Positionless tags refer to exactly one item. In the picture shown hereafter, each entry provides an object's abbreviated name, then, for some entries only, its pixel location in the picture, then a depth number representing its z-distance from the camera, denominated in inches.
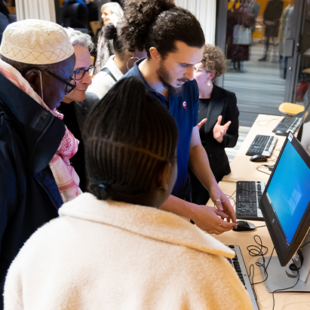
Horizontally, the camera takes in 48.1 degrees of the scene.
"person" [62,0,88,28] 227.6
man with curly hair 60.4
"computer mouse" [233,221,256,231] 59.8
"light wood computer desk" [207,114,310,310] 43.7
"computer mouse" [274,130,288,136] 114.5
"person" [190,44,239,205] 95.0
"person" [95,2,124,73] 156.1
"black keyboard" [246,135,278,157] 97.7
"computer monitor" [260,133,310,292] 41.1
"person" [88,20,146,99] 82.9
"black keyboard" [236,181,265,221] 64.0
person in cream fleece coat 22.3
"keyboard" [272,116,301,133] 117.6
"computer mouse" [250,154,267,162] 92.4
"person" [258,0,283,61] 192.7
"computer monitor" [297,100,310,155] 60.9
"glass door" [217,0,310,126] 191.8
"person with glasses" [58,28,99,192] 63.2
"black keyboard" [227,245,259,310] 44.3
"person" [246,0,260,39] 199.0
